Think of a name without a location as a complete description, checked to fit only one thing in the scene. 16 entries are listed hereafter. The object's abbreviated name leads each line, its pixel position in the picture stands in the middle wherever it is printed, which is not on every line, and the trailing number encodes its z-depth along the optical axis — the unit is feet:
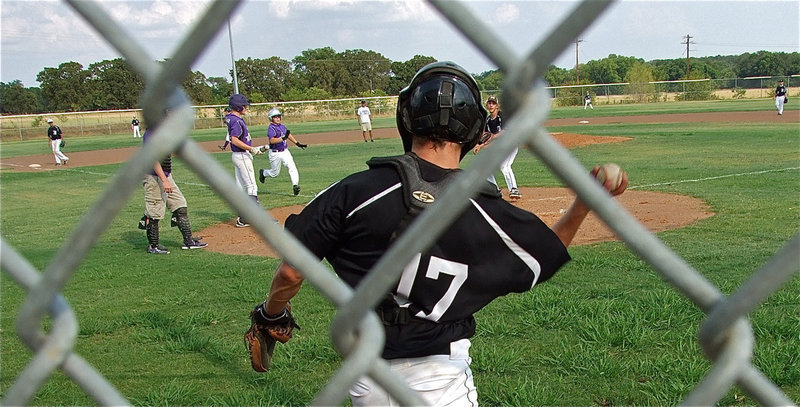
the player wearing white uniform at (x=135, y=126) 133.67
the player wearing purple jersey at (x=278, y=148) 35.91
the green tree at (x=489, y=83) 140.42
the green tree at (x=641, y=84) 176.14
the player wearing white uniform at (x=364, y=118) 84.33
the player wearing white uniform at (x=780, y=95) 89.51
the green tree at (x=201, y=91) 156.87
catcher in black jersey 6.88
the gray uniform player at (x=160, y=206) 25.96
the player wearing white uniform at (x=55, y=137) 71.82
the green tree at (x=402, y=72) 230.66
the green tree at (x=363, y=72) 242.37
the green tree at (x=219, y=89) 178.60
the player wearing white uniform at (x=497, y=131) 33.40
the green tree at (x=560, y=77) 195.68
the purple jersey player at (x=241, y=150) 30.55
